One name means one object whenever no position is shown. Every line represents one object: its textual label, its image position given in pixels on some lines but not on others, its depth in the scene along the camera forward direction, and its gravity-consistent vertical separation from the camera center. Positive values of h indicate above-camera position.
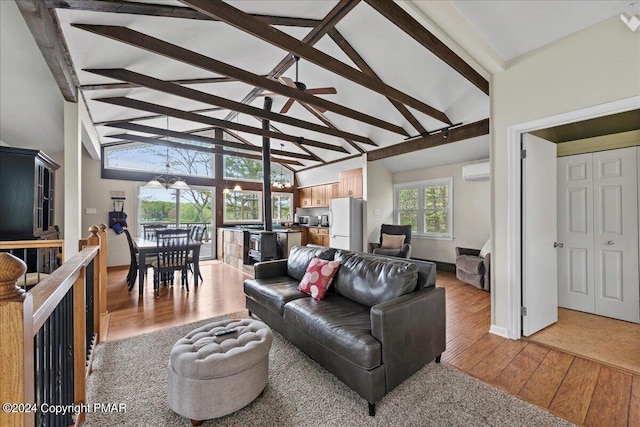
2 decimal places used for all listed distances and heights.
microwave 8.21 -0.17
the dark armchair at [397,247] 5.33 -0.66
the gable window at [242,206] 7.63 +0.26
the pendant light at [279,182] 7.74 +1.01
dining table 4.00 -0.61
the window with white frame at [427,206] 5.67 +0.17
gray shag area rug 1.57 -1.21
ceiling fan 3.93 +1.88
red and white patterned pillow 2.46 -0.61
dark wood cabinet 3.09 +0.27
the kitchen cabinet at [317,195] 7.65 +0.60
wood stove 5.28 -0.63
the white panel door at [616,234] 2.85 -0.24
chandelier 4.70 +0.56
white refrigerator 6.14 -0.20
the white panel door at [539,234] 2.60 -0.22
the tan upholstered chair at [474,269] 4.10 -0.90
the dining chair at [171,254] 4.04 -0.61
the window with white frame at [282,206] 8.75 +0.29
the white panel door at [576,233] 3.15 -0.25
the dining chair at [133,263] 4.24 -0.78
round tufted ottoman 1.52 -0.95
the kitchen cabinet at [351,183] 6.64 +0.81
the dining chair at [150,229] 5.70 -0.32
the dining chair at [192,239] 4.43 -0.44
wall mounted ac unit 4.64 +0.75
